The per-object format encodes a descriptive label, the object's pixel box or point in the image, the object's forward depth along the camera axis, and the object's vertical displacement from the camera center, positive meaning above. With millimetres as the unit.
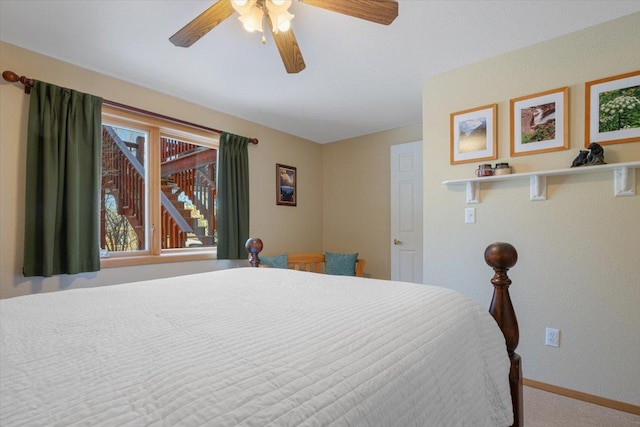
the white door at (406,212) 3672 +10
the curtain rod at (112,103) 1970 +854
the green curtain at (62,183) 2057 +204
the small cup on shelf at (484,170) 2232 +311
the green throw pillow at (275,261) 3430 -543
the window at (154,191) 2604 +202
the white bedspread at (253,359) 474 -301
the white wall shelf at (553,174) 1818 +236
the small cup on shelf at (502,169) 2176 +311
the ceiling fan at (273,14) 1405 +952
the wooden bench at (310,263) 3754 -624
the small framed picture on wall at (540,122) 2039 +623
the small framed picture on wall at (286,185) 3928 +353
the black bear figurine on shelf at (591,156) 1849 +345
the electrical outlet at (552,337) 2049 -830
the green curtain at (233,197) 3191 +167
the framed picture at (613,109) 1830 +635
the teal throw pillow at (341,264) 3684 -625
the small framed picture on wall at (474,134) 2312 +609
